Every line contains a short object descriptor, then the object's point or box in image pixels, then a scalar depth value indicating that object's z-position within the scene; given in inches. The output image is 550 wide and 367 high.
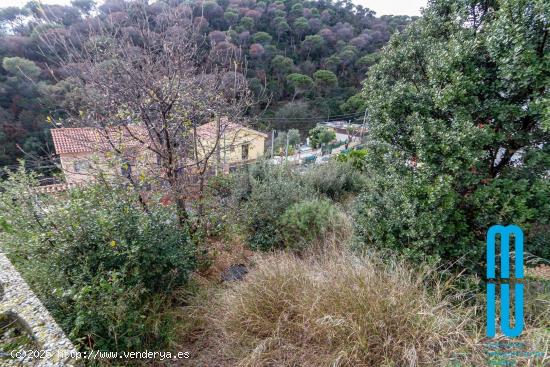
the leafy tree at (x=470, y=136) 75.3
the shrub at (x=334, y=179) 235.8
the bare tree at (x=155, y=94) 113.3
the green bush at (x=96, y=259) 67.4
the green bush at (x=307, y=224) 150.1
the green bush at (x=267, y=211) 156.5
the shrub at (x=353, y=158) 291.6
